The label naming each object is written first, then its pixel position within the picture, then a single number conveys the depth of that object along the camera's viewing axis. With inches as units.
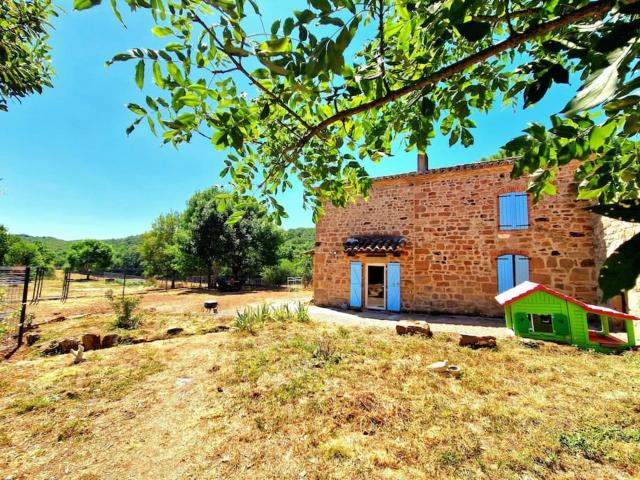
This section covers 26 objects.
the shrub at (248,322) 265.0
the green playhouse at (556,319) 199.0
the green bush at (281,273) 901.2
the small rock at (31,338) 235.9
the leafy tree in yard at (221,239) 786.8
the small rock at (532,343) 208.8
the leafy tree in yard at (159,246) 990.4
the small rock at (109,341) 227.9
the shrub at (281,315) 301.5
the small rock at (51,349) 210.1
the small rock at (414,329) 237.8
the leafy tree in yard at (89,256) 1674.5
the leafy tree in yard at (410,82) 33.4
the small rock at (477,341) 206.8
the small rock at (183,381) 157.3
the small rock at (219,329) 275.8
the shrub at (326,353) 181.9
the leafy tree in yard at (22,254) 1267.5
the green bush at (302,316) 302.0
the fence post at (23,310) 235.9
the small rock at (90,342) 217.0
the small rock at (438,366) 162.1
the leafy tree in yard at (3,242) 1119.0
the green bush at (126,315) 289.0
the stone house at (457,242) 302.8
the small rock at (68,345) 210.7
